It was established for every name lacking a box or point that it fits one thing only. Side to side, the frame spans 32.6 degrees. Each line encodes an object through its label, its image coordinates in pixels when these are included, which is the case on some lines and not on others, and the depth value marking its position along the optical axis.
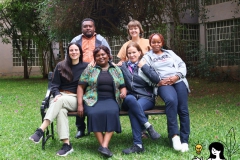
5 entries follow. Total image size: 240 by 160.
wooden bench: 5.99
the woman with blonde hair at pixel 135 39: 6.59
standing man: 6.71
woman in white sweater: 5.84
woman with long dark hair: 5.86
